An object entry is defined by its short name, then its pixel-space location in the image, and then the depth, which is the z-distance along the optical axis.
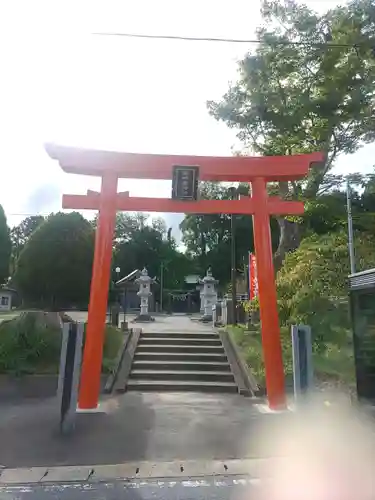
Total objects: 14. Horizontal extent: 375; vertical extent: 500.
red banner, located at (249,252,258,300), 18.89
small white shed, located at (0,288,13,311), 45.69
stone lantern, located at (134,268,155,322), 27.45
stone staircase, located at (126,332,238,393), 10.55
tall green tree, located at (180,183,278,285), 51.22
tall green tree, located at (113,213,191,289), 56.75
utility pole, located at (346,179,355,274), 13.11
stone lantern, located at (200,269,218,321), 29.26
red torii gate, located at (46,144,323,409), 8.72
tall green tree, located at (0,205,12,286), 32.47
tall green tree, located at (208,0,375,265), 16.14
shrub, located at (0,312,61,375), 11.00
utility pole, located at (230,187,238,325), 18.68
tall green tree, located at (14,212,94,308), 20.38
